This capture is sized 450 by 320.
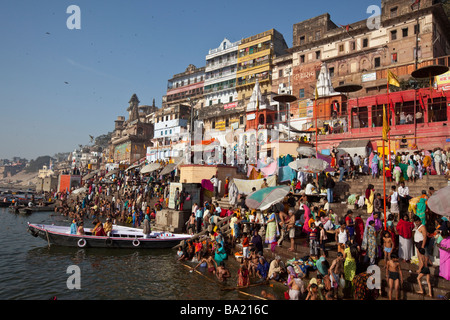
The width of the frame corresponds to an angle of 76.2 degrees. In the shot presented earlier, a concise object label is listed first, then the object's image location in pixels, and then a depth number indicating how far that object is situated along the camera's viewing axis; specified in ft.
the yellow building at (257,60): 142.72
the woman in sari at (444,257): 23.35
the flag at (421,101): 66.51
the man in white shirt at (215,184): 63.38
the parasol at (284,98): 72.59
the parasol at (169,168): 78.51
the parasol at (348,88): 70.78
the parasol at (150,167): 79.83
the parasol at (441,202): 23.19
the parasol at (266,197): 35.75
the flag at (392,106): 71.61
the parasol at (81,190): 108.25
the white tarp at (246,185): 54.13
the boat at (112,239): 48.47
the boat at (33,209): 105.81
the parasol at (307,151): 55.16
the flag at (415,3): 95.13
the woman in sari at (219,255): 36.69
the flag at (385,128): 32.96
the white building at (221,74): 159.94
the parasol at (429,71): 52.64
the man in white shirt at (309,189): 44.93
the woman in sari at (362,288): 24.07
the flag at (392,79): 43.39
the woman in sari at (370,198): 35.63
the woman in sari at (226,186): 63.31
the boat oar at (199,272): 34.42
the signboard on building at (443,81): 70.54
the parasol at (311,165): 43.37
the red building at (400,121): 62.59
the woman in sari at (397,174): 42.01
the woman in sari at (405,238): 26.96
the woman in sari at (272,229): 36.50
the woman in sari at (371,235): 27.35
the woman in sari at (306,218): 35.37
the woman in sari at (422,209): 29.71
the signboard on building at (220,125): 146.12
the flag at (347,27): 112.36
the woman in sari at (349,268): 25.93
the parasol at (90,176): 133.49
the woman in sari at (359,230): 30.25
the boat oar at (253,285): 30.61
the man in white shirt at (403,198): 35.29
